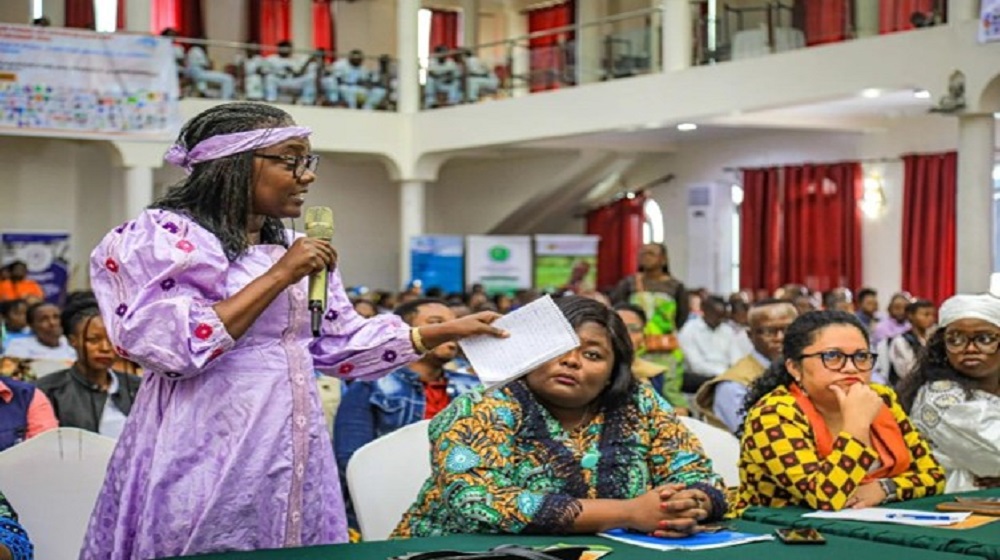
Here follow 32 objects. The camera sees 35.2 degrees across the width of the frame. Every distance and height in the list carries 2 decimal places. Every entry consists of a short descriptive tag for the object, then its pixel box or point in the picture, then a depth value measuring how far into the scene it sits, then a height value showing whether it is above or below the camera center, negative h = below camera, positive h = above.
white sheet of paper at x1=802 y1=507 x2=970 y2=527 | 3.17 -0.62
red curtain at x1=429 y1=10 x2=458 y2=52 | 19.95 +2.36
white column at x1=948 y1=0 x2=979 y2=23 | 10.95 +1.43
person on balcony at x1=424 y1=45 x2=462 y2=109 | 16.69 +1.43
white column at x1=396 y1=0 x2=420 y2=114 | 17.06 +1.59
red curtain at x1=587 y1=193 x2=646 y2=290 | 19.16 -0.25
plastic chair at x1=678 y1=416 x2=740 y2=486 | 4.16 -0.63
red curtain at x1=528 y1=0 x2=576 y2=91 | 15.23 +1.52
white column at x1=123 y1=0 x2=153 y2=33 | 15.93 +2.00
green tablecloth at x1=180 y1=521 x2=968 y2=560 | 2.65 -0.60
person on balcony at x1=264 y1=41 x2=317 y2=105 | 16.14 +1.40
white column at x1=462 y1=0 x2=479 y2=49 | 19.83 +2.43
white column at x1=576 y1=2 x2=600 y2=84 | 14.80 +1.54
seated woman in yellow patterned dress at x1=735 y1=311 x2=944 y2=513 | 3.52 -0.51
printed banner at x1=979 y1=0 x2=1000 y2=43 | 10.46 +1.30
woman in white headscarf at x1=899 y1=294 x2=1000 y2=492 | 4.23 -0.49
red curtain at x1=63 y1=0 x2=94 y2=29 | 17.75 +2.26
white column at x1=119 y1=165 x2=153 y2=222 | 15.59 +0.27
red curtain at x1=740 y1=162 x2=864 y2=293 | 15.96 -0.12
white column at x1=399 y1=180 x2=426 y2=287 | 17.31 +0.03
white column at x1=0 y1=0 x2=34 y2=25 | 16.28 +2.11
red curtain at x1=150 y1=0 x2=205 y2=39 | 19.33 +2.42
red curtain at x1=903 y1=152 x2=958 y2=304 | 14.70 -0.09
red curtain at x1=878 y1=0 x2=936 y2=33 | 11.40 +1.49
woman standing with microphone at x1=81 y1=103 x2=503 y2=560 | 2.70 -0.27
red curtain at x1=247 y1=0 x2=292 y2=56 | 19.64 +2.39
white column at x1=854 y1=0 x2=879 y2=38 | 11.79 +1.49
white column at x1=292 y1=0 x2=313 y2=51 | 19.89 +2.43
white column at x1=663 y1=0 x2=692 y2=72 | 13.59 +1.56
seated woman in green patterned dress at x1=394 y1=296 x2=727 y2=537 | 2.98 -0.49
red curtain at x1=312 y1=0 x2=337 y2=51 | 20.03 +2.39
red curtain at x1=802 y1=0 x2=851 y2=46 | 12.05 +1.51
